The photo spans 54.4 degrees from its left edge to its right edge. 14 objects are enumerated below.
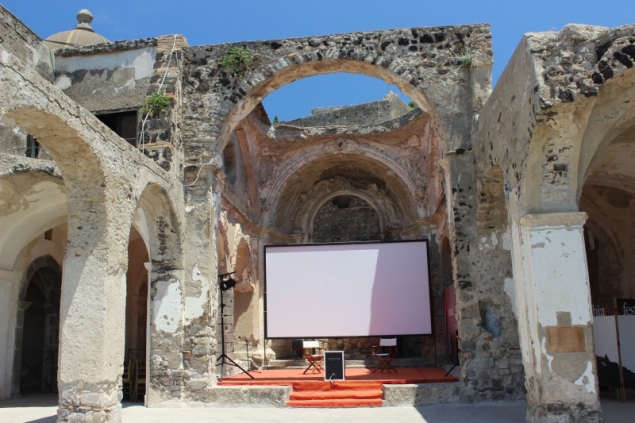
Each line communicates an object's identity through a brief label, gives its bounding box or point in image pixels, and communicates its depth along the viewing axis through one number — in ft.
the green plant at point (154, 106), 35.81
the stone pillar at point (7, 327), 39.14
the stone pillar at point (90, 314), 24.77
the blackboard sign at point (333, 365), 35.65
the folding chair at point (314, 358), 40.45
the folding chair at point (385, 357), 40.70
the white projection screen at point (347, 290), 39.65
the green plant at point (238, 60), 37.42
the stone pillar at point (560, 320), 23.17
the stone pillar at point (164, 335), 34.06
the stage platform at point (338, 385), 33.40
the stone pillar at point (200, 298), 34.30
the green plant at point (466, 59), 35.96
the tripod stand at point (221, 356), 37.86
